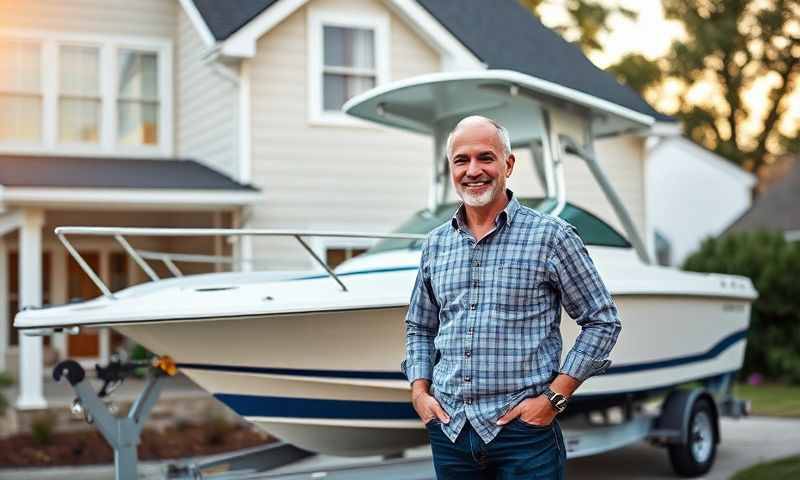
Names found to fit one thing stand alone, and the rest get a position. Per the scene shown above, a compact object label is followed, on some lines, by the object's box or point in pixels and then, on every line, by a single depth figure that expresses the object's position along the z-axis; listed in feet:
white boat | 20.29
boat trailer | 20.83
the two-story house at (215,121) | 37.27
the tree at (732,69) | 111.24
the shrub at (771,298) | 49.39
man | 12.00
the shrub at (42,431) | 33.83
